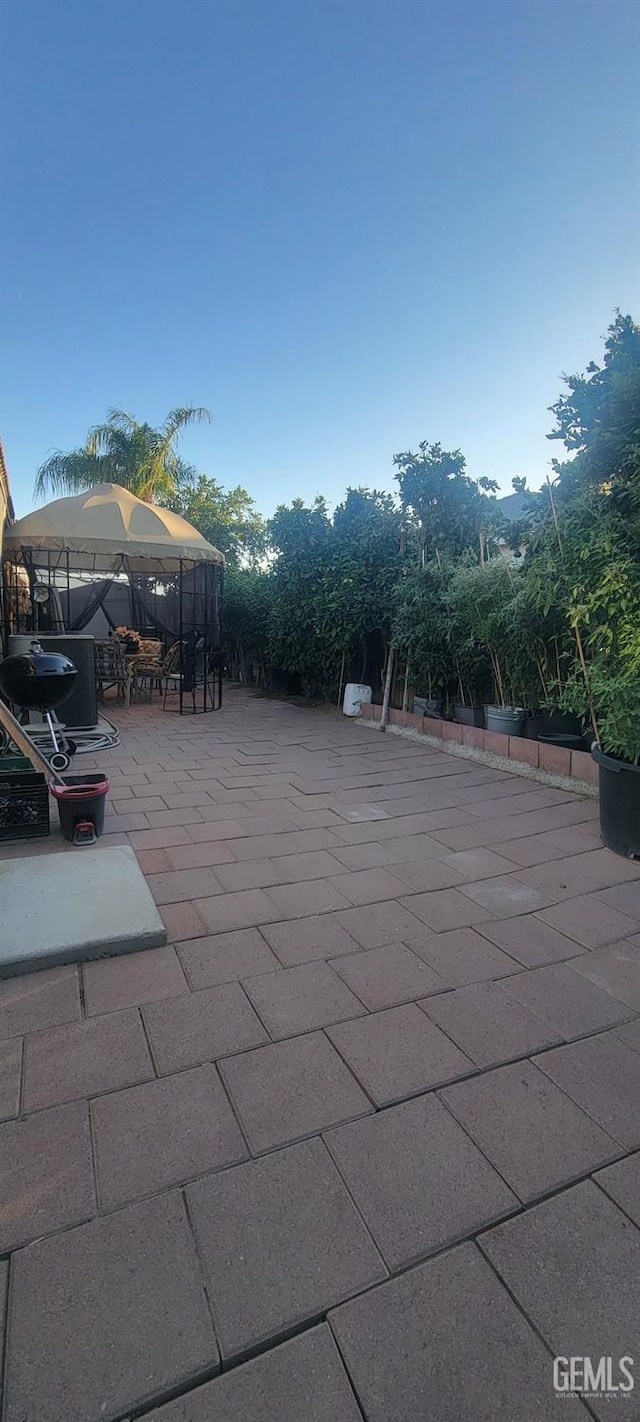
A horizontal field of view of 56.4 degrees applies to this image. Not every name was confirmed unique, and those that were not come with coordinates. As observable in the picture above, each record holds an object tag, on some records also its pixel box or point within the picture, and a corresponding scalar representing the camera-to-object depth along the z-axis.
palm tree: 13.24
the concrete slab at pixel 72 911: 1.87
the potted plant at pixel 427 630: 5.16
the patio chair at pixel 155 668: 7.83
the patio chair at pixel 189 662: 8.35
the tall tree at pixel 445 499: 5.75
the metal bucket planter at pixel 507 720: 4.59
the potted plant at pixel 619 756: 2.71
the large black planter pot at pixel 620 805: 2.74
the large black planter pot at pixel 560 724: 4.56
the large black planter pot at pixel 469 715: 5.16
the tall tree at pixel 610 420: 3.01
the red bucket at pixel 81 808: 2.81
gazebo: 6.65
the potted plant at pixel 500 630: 4.23
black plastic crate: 2.87
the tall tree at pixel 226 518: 15.81
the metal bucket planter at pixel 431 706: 5.64
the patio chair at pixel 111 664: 7.05
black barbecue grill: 3.38
